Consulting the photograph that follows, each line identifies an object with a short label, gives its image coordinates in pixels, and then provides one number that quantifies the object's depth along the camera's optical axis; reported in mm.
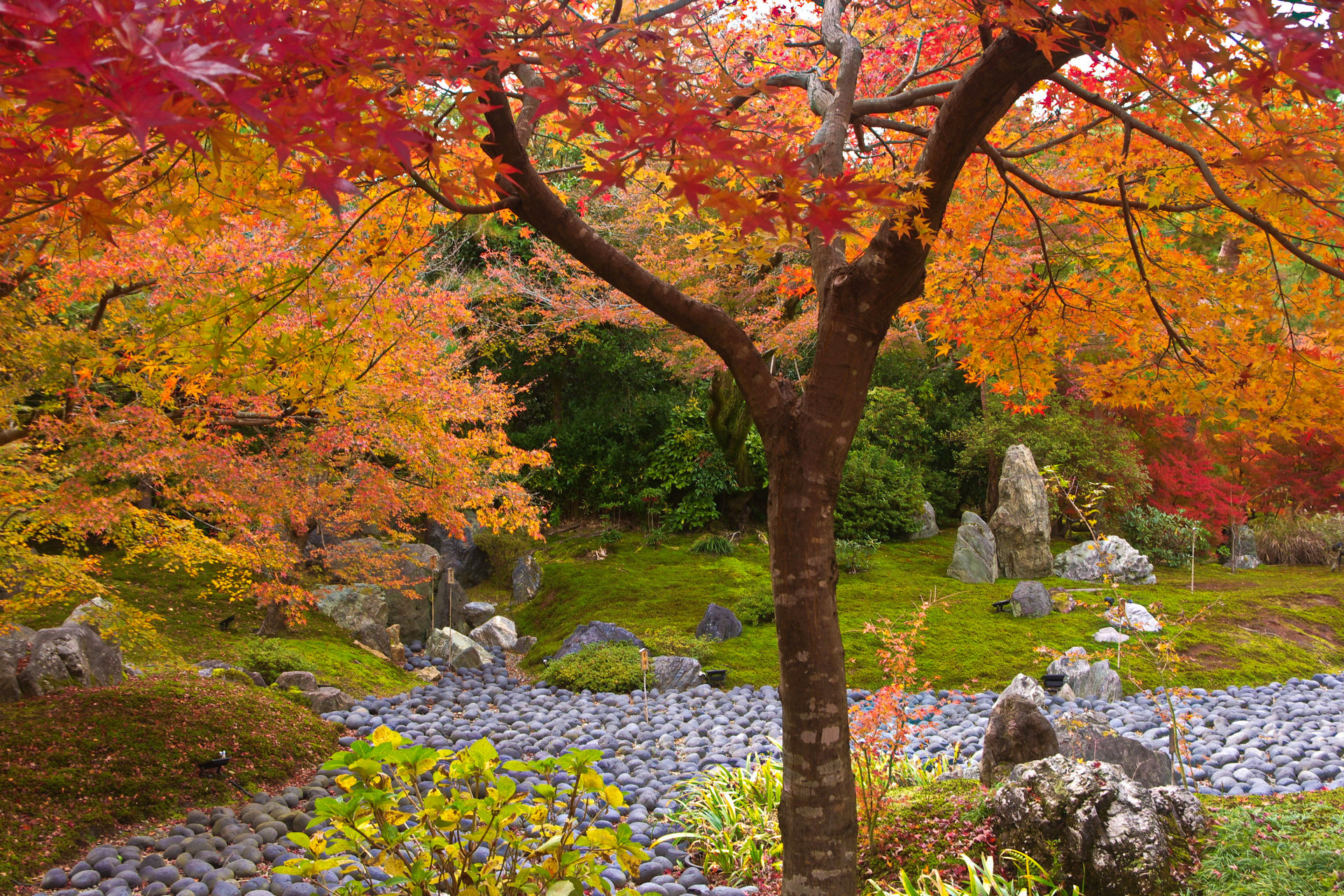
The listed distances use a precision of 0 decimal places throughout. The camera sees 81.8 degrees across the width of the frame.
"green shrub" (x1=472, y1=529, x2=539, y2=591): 9969
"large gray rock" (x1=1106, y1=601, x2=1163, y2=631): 6664
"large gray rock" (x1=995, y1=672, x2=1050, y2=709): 5133
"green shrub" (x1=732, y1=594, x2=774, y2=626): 7621
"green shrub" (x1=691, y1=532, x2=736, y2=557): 9984
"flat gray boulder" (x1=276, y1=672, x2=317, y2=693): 5715
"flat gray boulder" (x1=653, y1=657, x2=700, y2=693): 6285
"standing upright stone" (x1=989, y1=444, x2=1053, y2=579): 9148
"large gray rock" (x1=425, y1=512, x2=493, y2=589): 9891
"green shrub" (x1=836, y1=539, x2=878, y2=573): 9180
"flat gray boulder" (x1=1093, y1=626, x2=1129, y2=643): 6566
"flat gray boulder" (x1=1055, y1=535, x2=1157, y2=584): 8875
